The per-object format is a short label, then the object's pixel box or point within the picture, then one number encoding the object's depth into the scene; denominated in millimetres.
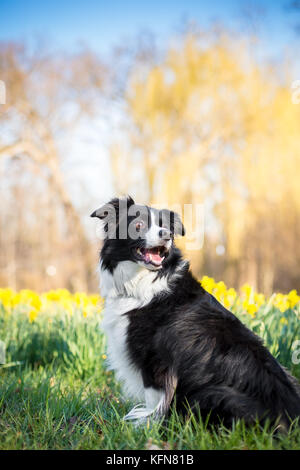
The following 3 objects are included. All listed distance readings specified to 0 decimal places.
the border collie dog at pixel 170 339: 2588
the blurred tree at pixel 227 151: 11703
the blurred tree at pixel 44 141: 13513
